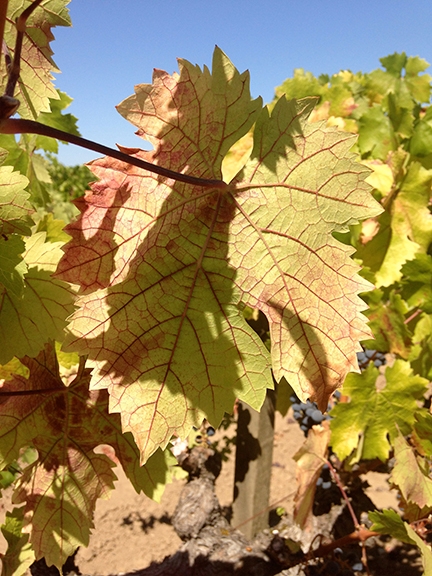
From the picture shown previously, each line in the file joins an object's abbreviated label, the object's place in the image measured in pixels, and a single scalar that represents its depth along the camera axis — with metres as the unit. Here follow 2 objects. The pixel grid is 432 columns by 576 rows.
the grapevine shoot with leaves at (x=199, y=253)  0.25
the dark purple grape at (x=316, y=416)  0.72
